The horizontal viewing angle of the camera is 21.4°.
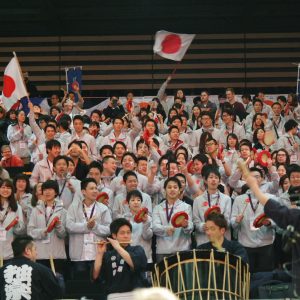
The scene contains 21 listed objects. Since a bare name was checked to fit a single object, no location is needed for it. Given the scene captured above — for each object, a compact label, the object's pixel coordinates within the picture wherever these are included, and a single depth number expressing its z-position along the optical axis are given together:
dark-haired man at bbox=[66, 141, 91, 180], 12.52
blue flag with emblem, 19.16
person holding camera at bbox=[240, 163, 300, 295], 6.63
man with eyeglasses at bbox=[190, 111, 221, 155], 14.73
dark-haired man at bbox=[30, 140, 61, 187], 12.17
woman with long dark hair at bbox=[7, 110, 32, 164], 14.80
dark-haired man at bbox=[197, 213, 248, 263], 8.84
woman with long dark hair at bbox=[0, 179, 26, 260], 10.66
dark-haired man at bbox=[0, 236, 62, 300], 7.98
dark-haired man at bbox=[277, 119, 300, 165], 13.83
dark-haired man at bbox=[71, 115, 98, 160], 13.88
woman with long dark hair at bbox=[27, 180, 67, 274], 10.54
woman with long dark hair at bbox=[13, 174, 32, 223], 11.27
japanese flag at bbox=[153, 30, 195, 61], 17.06
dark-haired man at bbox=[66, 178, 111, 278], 10.49
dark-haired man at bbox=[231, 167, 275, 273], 10.70
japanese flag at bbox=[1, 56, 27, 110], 14.59
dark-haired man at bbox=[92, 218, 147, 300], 8.63
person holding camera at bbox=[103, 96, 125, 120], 17.85
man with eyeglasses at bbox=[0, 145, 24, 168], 13.53
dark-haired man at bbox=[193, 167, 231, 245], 10.66
